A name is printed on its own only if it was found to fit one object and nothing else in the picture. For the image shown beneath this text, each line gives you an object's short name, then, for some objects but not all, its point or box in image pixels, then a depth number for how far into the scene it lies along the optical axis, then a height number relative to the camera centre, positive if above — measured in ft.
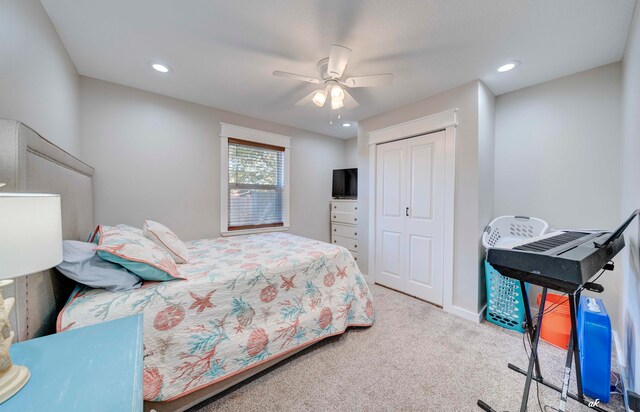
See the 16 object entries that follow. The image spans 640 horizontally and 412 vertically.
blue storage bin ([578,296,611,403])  4.78 -3.08
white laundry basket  7.21 -2.48
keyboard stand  3.75 -2.62
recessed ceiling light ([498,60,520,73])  6.70 +3.98
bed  3.46 -1.99
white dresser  12.58 -1.20
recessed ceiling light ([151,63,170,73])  6.96 +4.02
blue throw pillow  3.97 -1.22
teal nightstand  1.97 -1.69
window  10.55 +0.99
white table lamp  1.88 -0.39
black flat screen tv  13.39 +1.08
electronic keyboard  2.83 -0.75
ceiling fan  5.30 +3.21
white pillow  5.82 -0.99
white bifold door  8.73 -0.51
